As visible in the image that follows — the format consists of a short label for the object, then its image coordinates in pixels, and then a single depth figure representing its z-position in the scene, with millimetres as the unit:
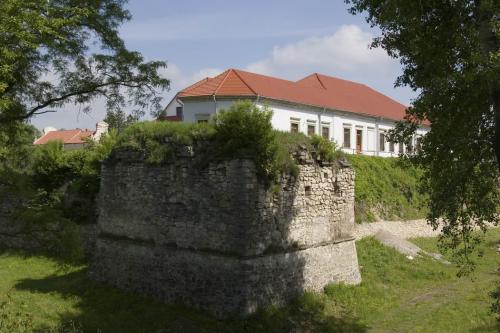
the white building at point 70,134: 58188
